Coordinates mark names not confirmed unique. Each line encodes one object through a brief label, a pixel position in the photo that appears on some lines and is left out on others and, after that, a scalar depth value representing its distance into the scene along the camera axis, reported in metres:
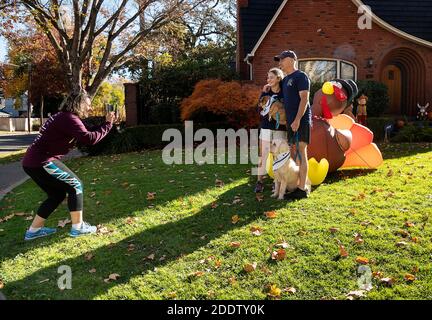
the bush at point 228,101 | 13.70
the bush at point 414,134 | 13.14
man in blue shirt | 5.92
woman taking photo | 5.14
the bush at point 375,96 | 15.55
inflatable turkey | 7.45
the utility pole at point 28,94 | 35.23
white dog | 6.32
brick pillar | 16.92
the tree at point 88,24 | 16.48
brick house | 17.33
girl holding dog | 6.34
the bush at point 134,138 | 14.68
